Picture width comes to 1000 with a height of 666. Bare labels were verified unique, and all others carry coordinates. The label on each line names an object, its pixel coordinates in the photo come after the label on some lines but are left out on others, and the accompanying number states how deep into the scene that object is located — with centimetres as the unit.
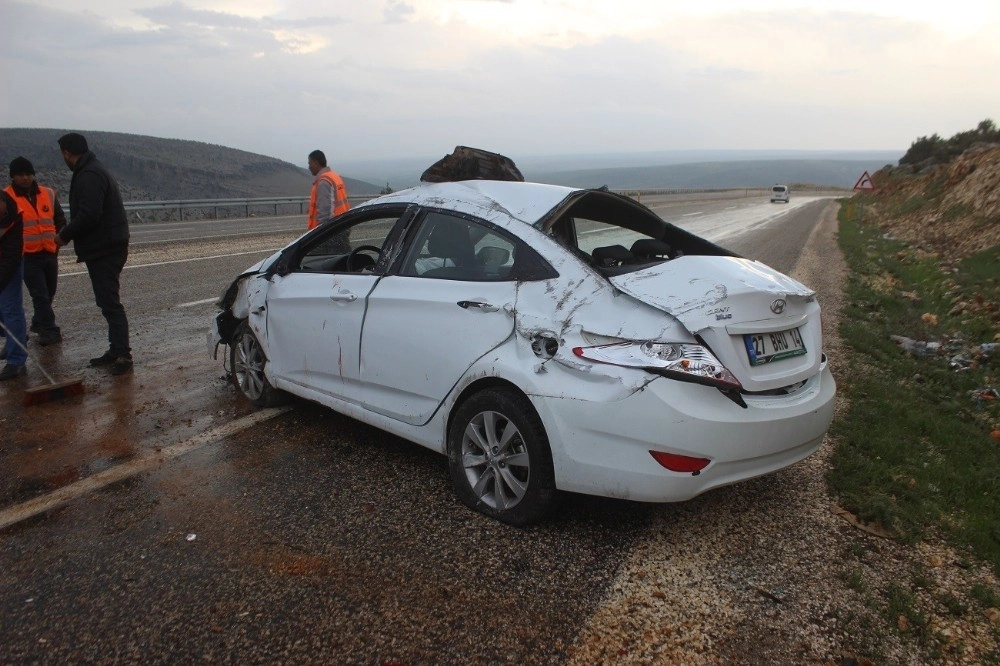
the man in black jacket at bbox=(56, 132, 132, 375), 609
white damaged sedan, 317
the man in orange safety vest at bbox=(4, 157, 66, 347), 667
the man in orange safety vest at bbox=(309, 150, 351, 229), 927
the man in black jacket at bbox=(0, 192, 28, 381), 606
